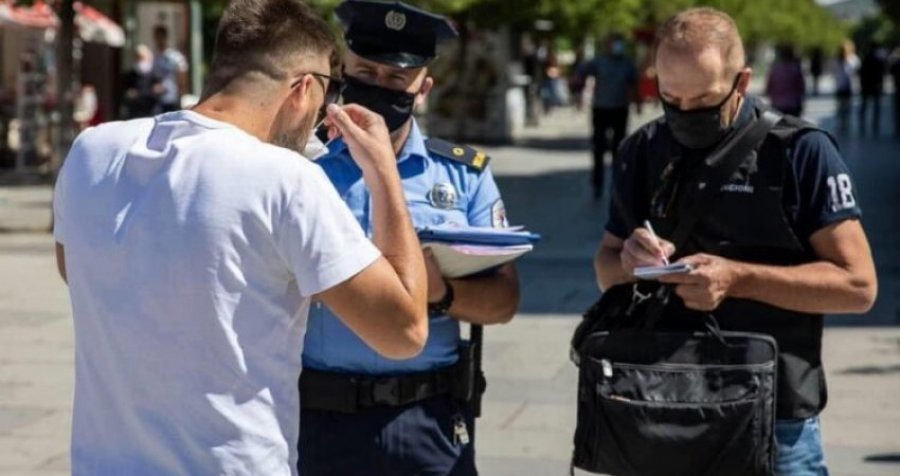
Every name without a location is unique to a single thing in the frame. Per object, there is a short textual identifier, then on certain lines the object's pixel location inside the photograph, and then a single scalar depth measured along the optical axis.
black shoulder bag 3.80
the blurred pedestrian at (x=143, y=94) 23.69
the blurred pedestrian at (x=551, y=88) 45.44
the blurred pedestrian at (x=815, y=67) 60.03
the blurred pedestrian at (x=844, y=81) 35.59
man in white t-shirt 2.92
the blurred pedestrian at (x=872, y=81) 35.00
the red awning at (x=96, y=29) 24.54
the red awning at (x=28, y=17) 24.34
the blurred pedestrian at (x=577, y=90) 45.13
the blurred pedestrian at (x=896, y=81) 34.56
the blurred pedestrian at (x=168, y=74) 23.50
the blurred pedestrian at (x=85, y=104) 26.19
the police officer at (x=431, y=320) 3.90
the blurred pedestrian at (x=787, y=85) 23.86
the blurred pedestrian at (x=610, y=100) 19.97
